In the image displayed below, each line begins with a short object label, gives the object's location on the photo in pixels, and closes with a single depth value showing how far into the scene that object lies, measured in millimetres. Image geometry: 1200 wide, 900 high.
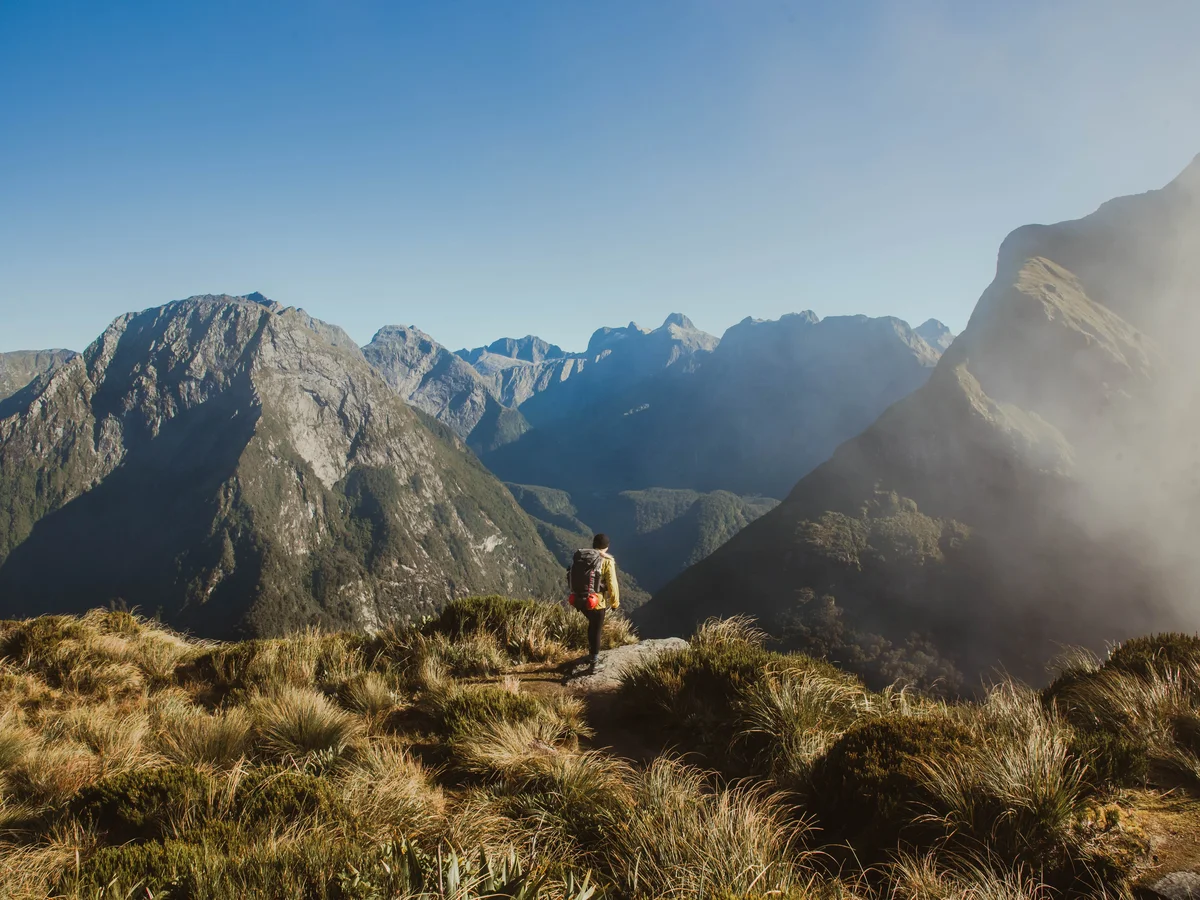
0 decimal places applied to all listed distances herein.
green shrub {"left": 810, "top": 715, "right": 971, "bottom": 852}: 5559
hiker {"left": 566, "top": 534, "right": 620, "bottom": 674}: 12023
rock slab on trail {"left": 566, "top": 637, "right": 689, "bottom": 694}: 11398
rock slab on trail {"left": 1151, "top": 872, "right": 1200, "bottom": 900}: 4289
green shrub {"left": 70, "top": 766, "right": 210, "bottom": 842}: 5539
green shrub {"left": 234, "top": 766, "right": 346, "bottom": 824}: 5535
